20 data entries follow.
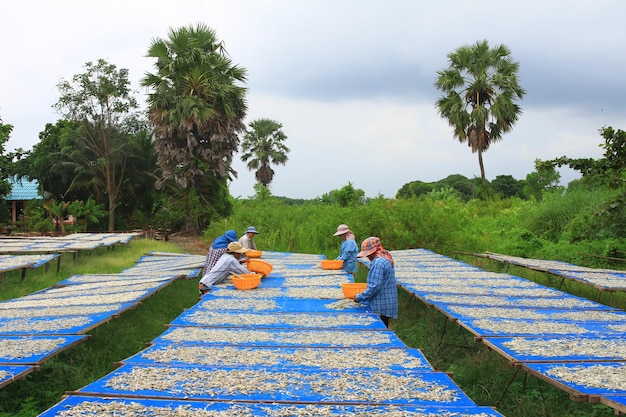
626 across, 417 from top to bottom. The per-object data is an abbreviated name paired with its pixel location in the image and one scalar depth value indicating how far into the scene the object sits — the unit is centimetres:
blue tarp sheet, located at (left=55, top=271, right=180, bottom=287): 627
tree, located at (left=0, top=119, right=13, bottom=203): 1541
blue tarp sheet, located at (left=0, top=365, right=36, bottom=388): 266
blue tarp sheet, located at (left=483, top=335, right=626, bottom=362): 298
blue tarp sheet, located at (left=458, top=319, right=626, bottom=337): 358
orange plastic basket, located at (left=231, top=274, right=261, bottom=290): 530
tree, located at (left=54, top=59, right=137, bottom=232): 1688
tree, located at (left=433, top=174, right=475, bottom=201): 3525
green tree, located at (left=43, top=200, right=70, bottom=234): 1595
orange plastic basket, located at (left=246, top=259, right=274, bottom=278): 627
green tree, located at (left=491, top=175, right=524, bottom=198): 2817
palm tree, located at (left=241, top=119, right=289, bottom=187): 2794
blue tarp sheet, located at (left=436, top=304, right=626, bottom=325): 411
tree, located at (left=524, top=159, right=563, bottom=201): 2011
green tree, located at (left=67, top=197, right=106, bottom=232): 1636
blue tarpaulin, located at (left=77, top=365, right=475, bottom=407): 229
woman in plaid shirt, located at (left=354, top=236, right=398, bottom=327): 436
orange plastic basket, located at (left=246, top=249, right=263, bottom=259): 747
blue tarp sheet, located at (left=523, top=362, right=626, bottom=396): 246
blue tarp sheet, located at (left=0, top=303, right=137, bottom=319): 433
